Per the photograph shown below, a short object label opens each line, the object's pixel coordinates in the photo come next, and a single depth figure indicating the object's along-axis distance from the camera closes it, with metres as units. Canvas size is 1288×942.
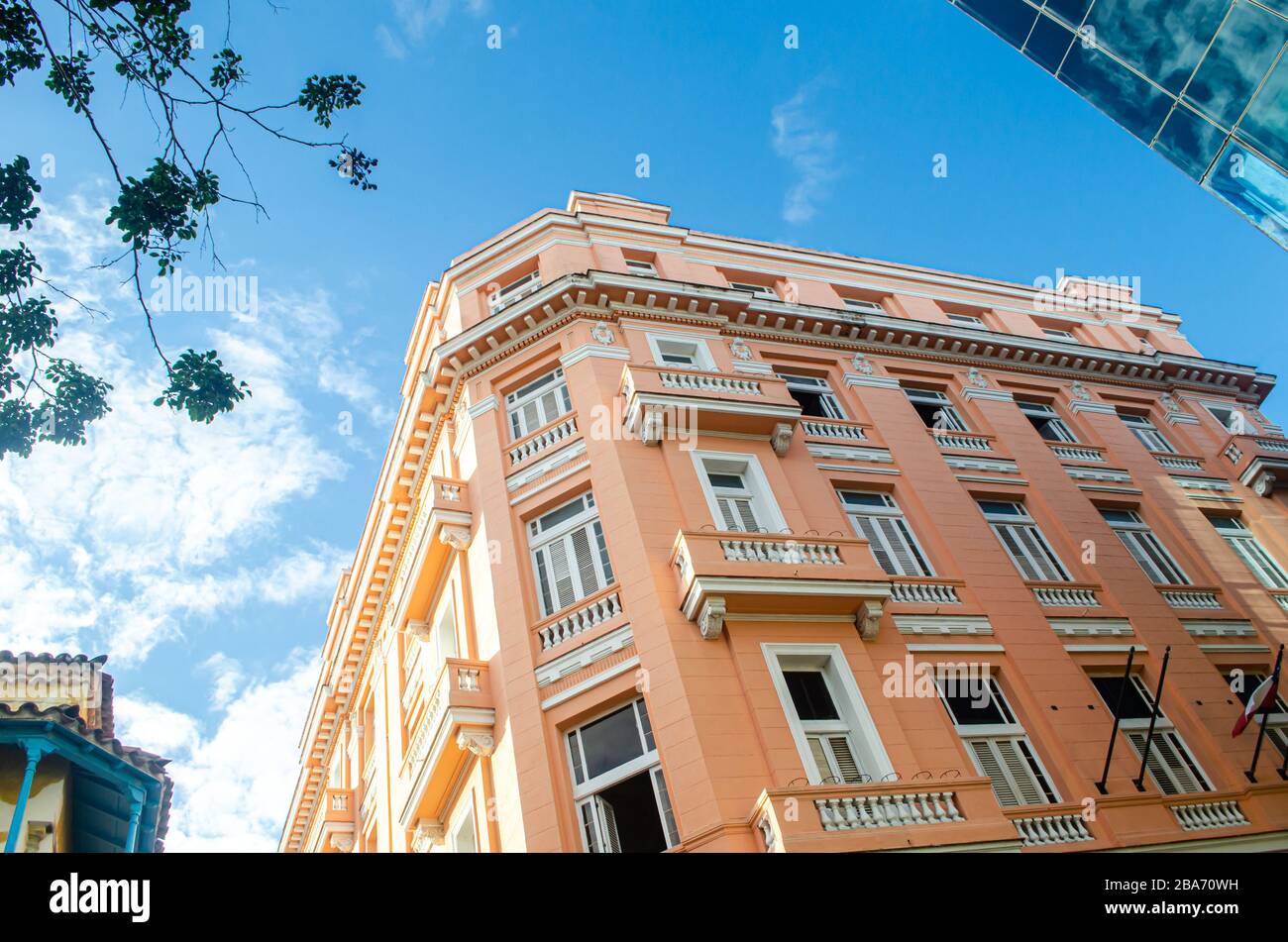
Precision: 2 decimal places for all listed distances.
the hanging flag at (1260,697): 15.88
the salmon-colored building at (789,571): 13.95
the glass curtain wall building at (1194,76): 9.20
